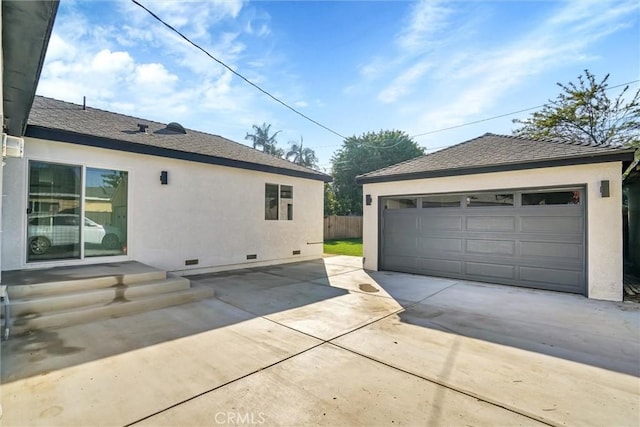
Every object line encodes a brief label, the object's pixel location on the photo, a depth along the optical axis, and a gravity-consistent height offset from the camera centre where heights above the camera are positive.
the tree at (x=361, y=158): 25.05 +5.42
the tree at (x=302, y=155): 27.86 +6.19
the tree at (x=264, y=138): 27.25 +7.58
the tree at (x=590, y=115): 13.41 +5.22
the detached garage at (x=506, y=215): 5.81 +0.14
